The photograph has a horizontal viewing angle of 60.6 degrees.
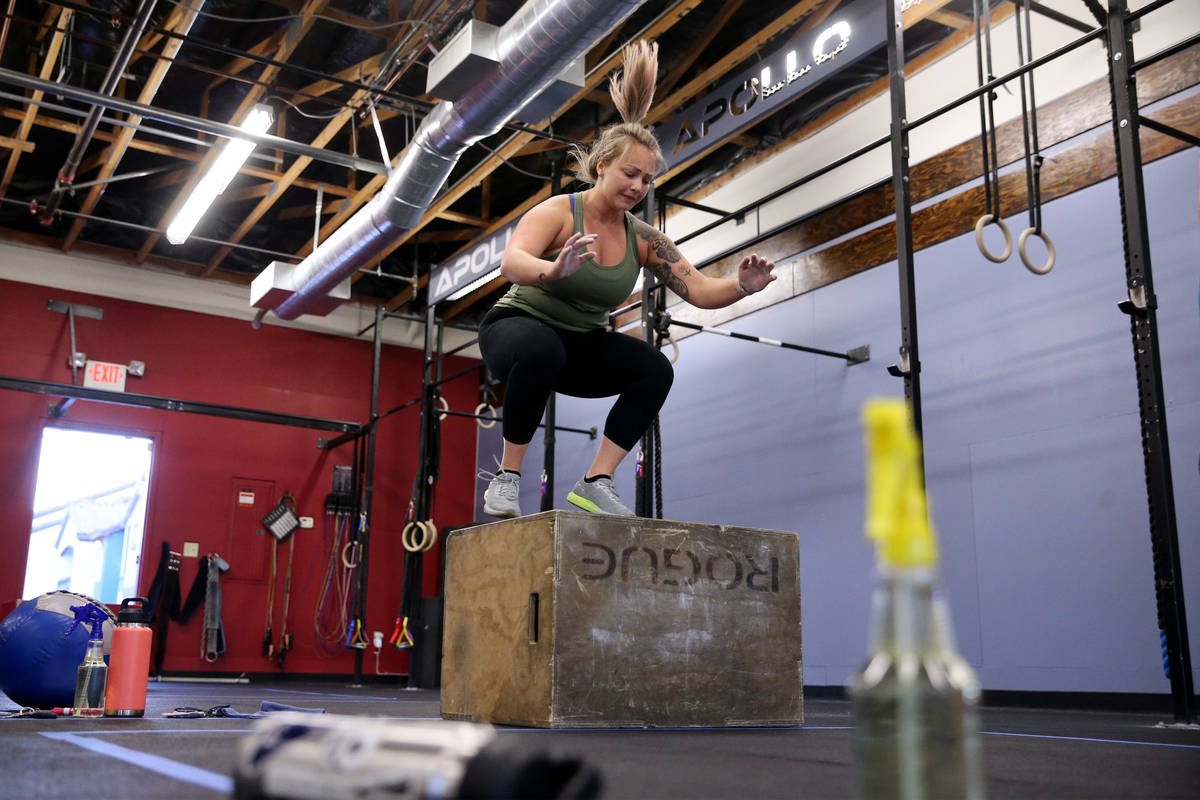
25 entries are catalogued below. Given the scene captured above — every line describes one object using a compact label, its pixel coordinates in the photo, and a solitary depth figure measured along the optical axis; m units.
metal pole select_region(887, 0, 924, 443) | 3.56
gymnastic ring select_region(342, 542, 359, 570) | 8.43
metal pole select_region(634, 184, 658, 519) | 5.02
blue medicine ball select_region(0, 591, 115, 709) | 2.61
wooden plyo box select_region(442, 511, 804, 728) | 2.23
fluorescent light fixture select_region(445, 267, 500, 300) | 6.89
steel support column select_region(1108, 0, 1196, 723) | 2.90
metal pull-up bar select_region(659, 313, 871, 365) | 5.30
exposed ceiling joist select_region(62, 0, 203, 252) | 5.21
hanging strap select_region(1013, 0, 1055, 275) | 3.66
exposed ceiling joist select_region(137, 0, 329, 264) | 5.50
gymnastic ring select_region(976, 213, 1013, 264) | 3.60
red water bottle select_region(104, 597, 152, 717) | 2.35
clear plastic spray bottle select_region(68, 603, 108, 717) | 2.37
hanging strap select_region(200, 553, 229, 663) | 8.05
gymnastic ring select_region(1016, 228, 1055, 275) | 3.61
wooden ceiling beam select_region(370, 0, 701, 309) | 5.35
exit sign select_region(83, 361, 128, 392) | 8.07
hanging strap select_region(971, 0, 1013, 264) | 3.66
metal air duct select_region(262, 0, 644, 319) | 4.18
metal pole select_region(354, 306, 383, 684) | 8.12
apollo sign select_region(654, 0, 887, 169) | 4.95
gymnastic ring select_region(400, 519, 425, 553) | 7.10
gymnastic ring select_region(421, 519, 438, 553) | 7.18
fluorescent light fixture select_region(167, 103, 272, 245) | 5.68
